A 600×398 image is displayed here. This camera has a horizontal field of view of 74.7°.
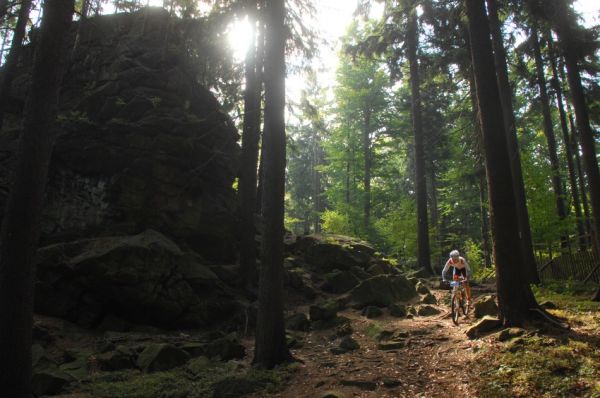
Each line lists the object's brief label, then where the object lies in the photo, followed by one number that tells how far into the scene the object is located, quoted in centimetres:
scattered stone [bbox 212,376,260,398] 670
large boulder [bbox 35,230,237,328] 1057
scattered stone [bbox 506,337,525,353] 687
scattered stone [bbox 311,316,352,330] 1131
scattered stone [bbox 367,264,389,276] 1675
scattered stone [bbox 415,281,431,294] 1513
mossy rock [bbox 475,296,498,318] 1063
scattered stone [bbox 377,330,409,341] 943
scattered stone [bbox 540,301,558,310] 987
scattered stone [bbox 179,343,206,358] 910
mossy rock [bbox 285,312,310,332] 1134
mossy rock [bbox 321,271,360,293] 1520
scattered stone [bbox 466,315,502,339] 832
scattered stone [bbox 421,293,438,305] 1373
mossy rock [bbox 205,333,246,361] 880
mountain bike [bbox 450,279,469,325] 1032
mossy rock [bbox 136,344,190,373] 821
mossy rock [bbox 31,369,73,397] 681
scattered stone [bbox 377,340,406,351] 883
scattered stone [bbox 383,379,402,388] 661
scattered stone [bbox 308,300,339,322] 1166
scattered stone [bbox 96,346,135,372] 829
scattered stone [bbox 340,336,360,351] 913
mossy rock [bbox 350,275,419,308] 1337
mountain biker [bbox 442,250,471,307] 1136
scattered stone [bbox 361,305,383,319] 1218
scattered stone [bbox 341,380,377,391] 655
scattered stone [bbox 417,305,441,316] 1218
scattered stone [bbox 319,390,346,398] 608
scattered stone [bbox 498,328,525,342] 748
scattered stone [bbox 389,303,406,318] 1203
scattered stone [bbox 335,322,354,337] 1047
